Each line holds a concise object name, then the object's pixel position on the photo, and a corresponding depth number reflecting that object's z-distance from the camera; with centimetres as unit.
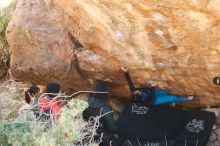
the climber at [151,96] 675
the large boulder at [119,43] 517
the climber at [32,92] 676
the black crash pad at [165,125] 650
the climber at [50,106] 504
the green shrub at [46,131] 443
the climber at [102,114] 624
